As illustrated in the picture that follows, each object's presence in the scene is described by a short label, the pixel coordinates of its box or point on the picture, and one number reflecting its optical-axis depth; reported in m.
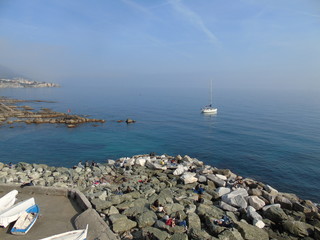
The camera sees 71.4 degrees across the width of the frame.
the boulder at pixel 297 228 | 11.77
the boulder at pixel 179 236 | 9.58
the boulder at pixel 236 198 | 14.22
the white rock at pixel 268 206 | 13.87
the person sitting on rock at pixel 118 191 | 15.35
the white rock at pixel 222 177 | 19.61
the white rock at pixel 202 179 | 18.77
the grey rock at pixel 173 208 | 12.55
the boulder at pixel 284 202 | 14.88
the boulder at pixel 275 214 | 12.91
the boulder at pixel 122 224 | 10.35
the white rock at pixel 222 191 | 16.18
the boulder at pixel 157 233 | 9.77
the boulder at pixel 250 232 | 10.66
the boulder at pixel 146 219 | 10.99
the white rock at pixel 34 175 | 18.86
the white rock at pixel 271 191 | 17.21
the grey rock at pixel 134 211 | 11.93
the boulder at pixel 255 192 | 16.28
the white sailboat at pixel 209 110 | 70.76
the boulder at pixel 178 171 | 20.49
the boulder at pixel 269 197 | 15.28
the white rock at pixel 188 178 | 18.44
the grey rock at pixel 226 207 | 13.75
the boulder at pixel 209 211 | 12.54
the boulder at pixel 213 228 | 10.68
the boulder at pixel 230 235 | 10.02
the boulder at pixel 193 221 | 11.20
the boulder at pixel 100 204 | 11.86
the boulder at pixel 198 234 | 9.91
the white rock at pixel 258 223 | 11.98
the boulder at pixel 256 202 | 14.15
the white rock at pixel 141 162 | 22.93
